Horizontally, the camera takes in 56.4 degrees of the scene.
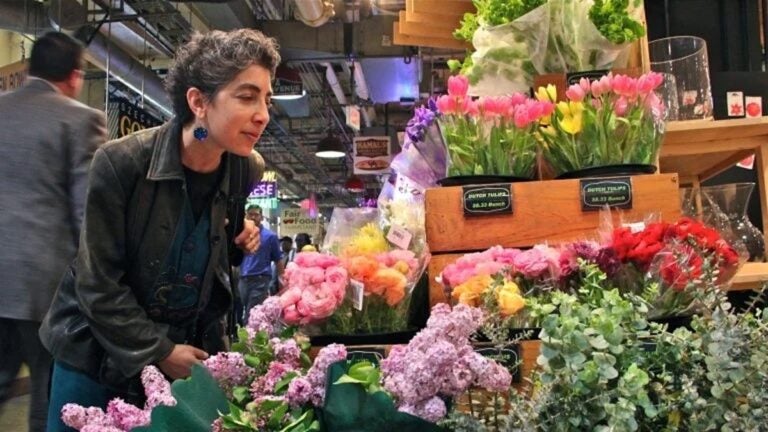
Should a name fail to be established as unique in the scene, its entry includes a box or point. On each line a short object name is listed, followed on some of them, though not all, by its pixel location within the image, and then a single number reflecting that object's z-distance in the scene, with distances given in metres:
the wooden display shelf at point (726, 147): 2.21
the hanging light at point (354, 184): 15.06
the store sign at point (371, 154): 11.46
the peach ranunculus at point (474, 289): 1.29
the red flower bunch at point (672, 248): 1.26
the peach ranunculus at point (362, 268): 1.41
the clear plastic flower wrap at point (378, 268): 1.42
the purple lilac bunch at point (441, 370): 0.80
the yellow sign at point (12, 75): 5.56
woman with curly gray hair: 1.63
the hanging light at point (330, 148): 11.84
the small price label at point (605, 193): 1.56
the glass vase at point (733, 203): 2.13
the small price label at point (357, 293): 1.41
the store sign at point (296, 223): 19.05
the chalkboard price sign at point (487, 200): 1.60
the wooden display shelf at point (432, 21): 2.54
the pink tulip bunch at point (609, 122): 1.61
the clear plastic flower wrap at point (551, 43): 1.88
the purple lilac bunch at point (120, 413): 0.89
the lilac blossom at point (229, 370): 0.99
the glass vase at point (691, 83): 2.33
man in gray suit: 2.46
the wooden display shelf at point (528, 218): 1.56
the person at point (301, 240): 10.44
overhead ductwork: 6.19
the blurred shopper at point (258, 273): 7.01
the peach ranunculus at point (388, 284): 1.41
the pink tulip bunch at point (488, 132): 1.65
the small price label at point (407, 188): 1.99
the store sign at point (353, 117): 10.51
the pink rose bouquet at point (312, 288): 1.32
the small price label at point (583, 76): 1.83
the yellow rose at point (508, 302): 1.21
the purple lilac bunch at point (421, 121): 1.82
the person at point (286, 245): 11.28
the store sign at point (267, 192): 15.85
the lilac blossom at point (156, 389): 0.89
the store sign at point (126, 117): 6.95
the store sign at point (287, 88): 9.02
